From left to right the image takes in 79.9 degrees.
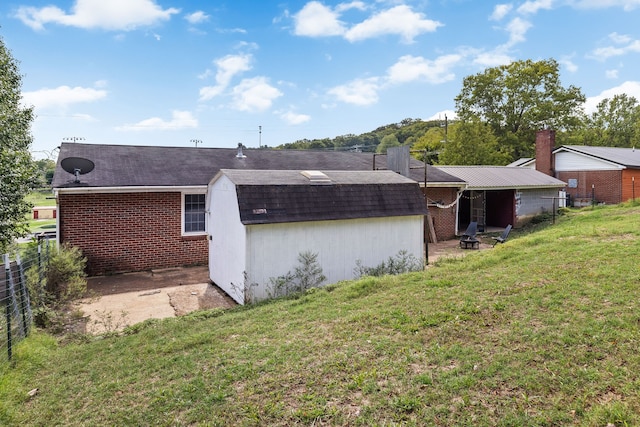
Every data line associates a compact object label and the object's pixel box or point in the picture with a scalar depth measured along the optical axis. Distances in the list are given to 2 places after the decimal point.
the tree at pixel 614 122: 51.28
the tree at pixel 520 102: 38.84
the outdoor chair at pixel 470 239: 13.99
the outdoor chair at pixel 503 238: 13.97
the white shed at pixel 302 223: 7.79
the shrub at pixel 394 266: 8.94
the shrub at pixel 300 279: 7.93
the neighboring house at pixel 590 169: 25.00
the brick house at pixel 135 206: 10.68
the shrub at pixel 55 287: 6.70
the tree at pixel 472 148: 33.69
